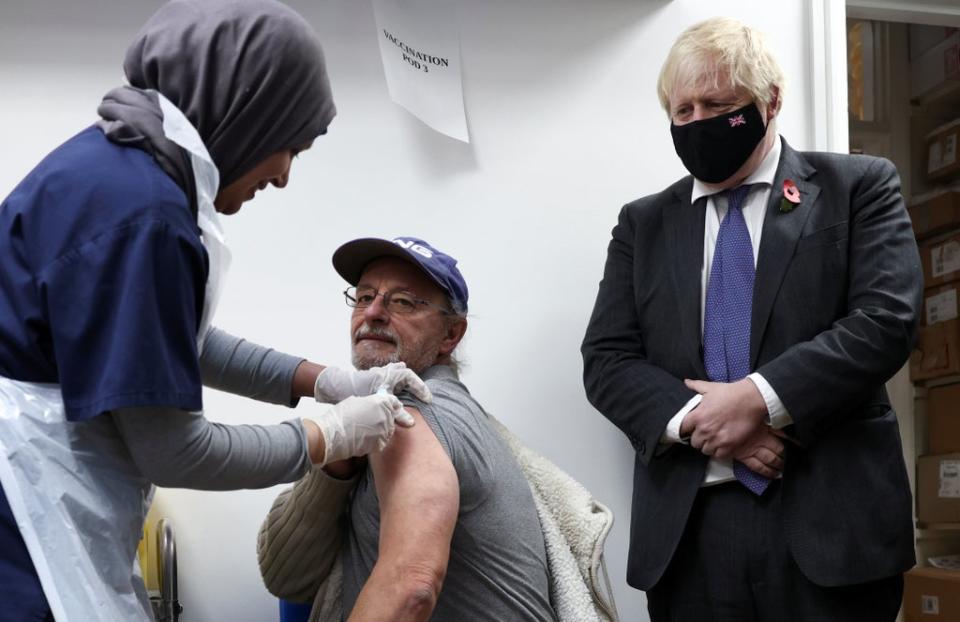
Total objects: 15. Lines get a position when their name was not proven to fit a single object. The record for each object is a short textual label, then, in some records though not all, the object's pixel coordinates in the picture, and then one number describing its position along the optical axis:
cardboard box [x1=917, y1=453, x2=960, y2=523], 3.98
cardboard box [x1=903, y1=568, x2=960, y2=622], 3.65
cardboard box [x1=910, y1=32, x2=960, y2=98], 4.21
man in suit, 1.88
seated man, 1.53
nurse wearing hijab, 1.11
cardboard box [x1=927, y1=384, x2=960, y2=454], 4.07
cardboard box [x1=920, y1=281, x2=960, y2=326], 4.02
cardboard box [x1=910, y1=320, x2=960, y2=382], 4.04
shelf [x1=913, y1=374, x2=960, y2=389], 4.12
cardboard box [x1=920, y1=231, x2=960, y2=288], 4.04
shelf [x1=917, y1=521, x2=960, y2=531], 3.98
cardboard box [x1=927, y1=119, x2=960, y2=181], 4.18
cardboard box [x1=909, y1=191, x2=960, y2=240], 4.06
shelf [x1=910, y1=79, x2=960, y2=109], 4.27
